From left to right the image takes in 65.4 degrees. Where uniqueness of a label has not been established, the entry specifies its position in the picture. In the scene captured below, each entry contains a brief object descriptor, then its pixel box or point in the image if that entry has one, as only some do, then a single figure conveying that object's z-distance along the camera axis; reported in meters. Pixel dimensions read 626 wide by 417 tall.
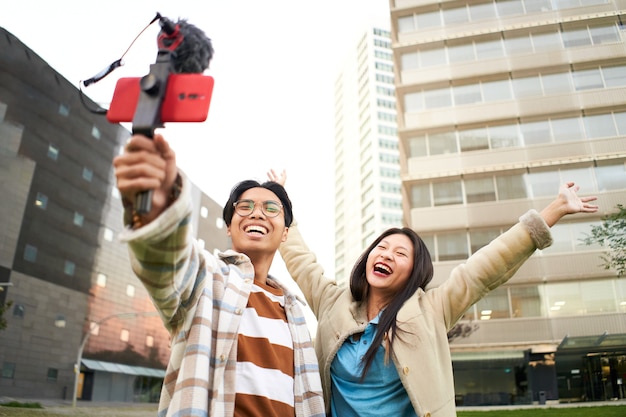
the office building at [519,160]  21.97
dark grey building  33.50
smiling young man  1.50
